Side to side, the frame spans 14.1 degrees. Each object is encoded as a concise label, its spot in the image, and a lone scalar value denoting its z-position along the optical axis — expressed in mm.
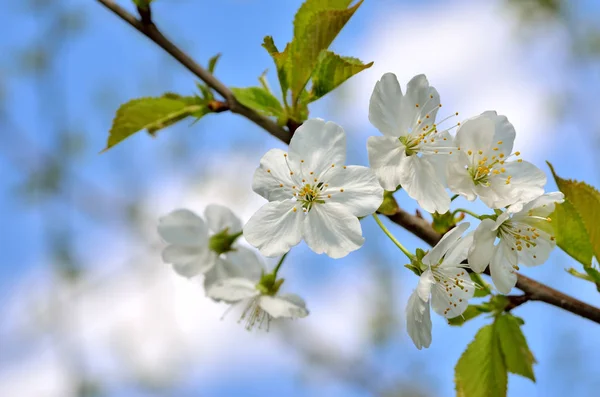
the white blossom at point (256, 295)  581
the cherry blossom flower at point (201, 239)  599
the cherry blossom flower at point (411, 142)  542
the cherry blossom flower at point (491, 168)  543
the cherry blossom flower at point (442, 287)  540
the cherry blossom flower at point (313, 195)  543
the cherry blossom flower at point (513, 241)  541
